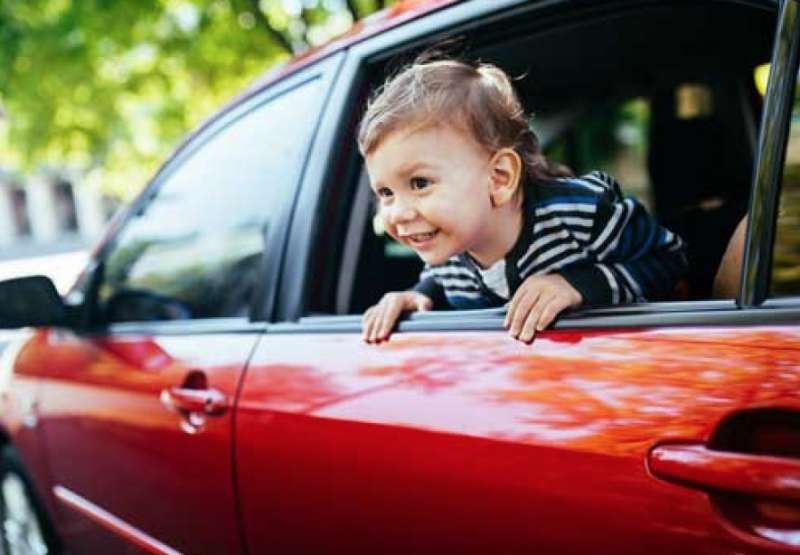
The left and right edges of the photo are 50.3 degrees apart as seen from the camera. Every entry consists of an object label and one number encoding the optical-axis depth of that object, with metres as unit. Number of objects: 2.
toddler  1.42
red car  1.12
